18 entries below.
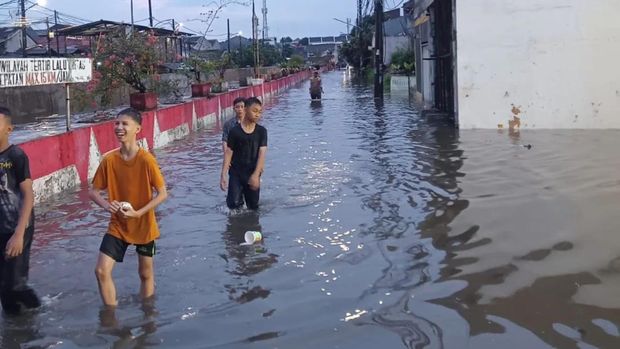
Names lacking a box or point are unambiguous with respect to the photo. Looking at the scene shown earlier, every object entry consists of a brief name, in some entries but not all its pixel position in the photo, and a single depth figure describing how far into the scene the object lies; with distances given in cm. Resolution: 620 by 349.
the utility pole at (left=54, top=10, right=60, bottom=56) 4973
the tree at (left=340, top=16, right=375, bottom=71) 7544
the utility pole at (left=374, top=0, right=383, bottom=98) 3347
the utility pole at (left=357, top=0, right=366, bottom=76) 7781
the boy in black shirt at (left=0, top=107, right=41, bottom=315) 512
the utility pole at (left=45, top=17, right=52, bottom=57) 3636
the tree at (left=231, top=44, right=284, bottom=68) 7162
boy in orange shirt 534
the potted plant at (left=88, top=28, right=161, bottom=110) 1812
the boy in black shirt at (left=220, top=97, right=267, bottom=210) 866
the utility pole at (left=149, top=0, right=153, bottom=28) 4745
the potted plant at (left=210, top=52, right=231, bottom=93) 2754
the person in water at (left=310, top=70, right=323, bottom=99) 3278
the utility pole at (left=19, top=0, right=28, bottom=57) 3487
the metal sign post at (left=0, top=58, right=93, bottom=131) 945
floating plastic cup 761
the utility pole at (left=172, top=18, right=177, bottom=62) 3108
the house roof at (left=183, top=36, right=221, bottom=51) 3136
